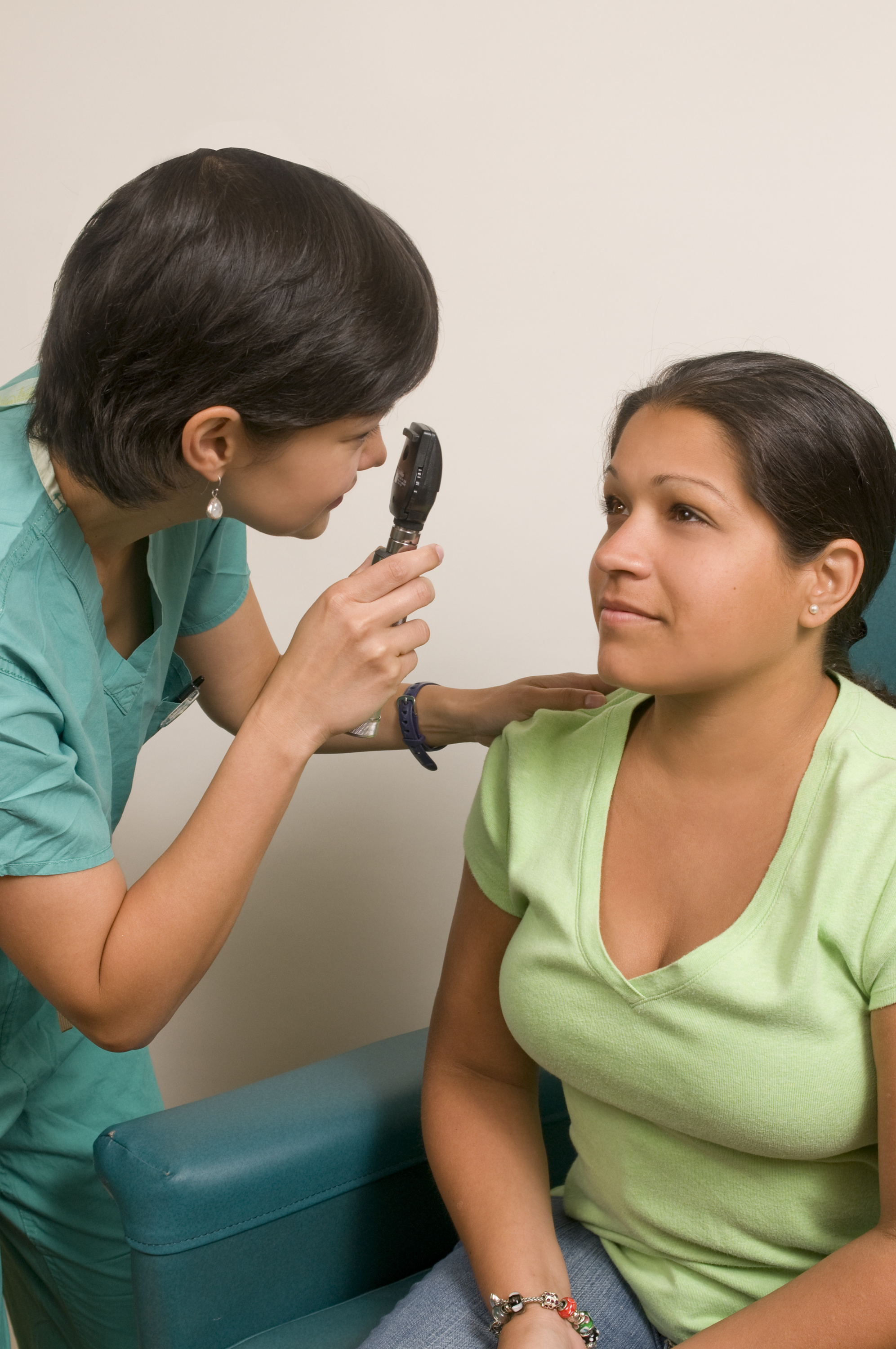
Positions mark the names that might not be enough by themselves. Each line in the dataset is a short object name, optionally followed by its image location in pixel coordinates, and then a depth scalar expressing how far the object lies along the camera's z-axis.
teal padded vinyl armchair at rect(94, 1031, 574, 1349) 1.06
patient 0.88
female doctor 0.91
